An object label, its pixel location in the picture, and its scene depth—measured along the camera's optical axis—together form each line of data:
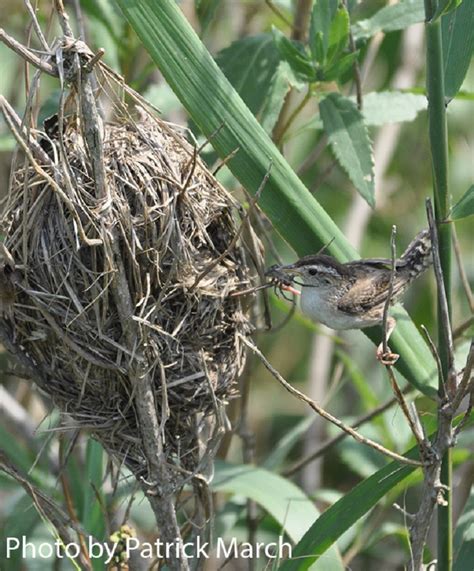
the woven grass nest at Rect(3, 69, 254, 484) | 5.30
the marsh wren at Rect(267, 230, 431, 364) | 6.05
